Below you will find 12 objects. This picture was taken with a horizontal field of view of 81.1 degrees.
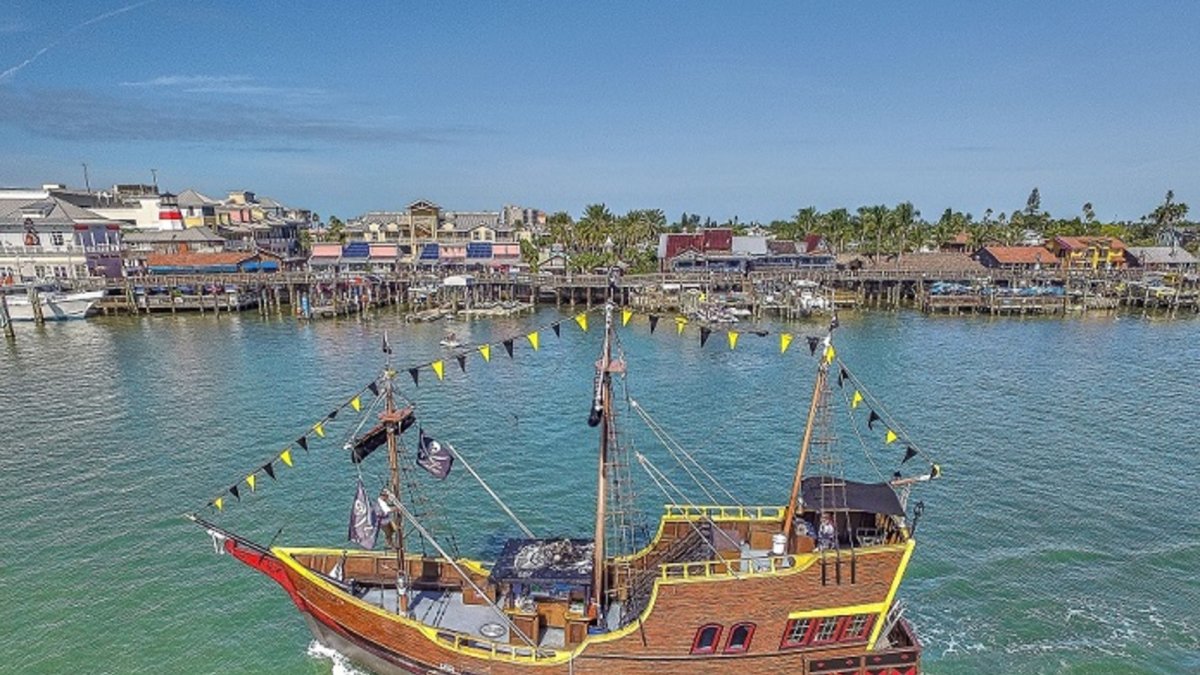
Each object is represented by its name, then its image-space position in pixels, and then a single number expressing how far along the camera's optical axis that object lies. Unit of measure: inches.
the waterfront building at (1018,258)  3890.3
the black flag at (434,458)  689.6
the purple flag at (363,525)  703.7
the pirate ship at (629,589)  642.8
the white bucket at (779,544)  683.4
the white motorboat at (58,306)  2898.6
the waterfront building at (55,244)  3341.5
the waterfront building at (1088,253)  4047.7
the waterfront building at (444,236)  3946.9
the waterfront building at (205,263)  3496.6
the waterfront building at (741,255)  3804.1
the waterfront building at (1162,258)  3946.9
